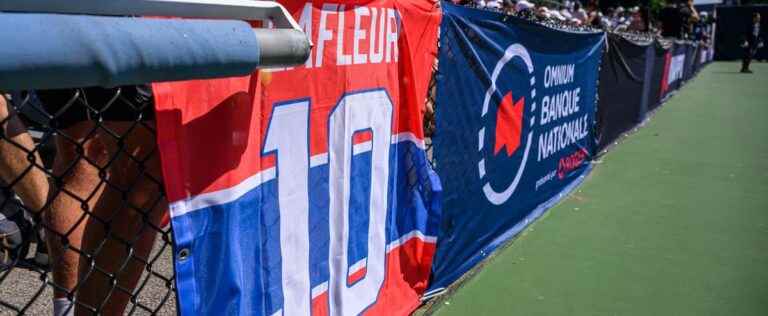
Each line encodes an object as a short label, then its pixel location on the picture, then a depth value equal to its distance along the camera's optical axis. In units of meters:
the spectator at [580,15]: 16.39
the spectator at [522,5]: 8.32
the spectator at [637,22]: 18.65
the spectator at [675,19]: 17.38
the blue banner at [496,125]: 3.41
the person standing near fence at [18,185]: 2.02
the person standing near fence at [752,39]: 22.78
